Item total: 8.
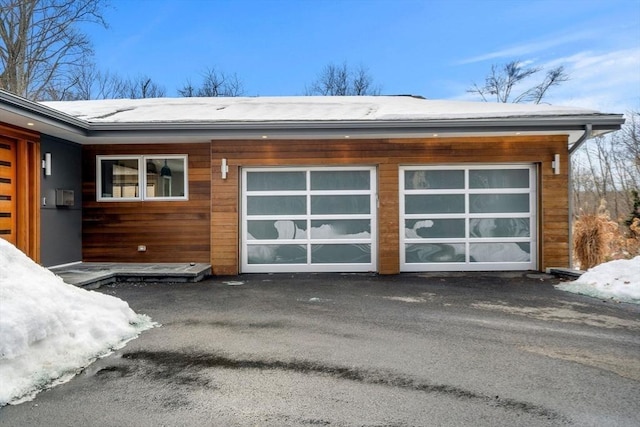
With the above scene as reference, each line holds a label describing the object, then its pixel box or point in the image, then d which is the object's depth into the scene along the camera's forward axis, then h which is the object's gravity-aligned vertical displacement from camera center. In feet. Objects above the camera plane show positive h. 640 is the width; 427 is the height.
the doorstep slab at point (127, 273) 19.03 -3.35
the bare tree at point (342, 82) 71.72 +23.42
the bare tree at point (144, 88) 67.46 +20.99
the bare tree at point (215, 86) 70.13 +22.09
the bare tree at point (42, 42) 48.34 +21.35
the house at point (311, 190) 22.07 +1.16
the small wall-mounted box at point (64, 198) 22.57 +0.68
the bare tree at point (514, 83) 60.59 +20.31
